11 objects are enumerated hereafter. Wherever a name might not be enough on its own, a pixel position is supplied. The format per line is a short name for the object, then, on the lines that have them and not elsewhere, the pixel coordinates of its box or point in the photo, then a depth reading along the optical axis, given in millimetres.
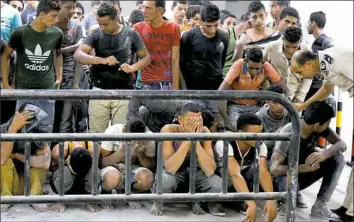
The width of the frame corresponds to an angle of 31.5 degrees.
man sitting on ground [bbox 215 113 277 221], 4926
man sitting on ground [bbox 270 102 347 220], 5215
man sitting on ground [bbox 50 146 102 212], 5203
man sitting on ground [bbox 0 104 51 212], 5012
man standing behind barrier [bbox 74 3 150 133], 5617
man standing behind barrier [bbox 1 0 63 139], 5461
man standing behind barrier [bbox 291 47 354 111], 4680
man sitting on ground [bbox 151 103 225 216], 4863
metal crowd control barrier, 3744
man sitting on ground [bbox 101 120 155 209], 5301
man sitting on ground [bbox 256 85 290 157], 5766
